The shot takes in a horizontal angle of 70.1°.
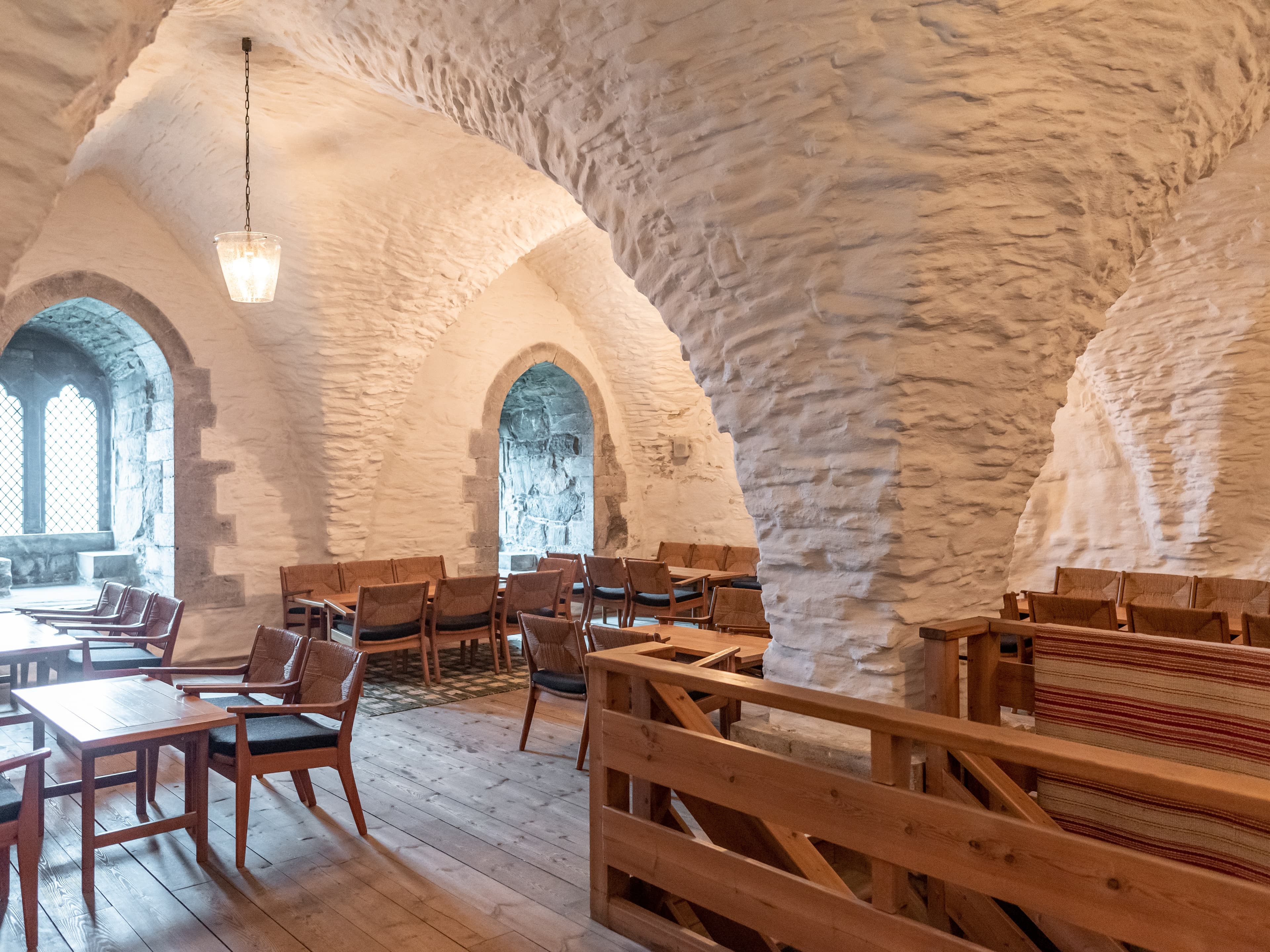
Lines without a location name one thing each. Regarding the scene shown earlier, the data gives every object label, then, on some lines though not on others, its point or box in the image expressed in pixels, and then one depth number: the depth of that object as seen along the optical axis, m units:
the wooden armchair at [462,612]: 5.84
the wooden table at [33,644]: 4.09
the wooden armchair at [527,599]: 6.09
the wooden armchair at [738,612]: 4.89
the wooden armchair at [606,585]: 7.01
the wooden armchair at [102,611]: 5.08
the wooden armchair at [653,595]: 6.61
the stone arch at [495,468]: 8.35
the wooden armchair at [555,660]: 4.17
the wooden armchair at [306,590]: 6.36
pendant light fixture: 4.73
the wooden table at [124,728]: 2.83
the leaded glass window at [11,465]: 8.35
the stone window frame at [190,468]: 6.52
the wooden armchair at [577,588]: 6.99
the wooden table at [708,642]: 3.91
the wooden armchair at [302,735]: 3.09
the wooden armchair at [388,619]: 5.46
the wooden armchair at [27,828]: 2.54
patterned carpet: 5.41
